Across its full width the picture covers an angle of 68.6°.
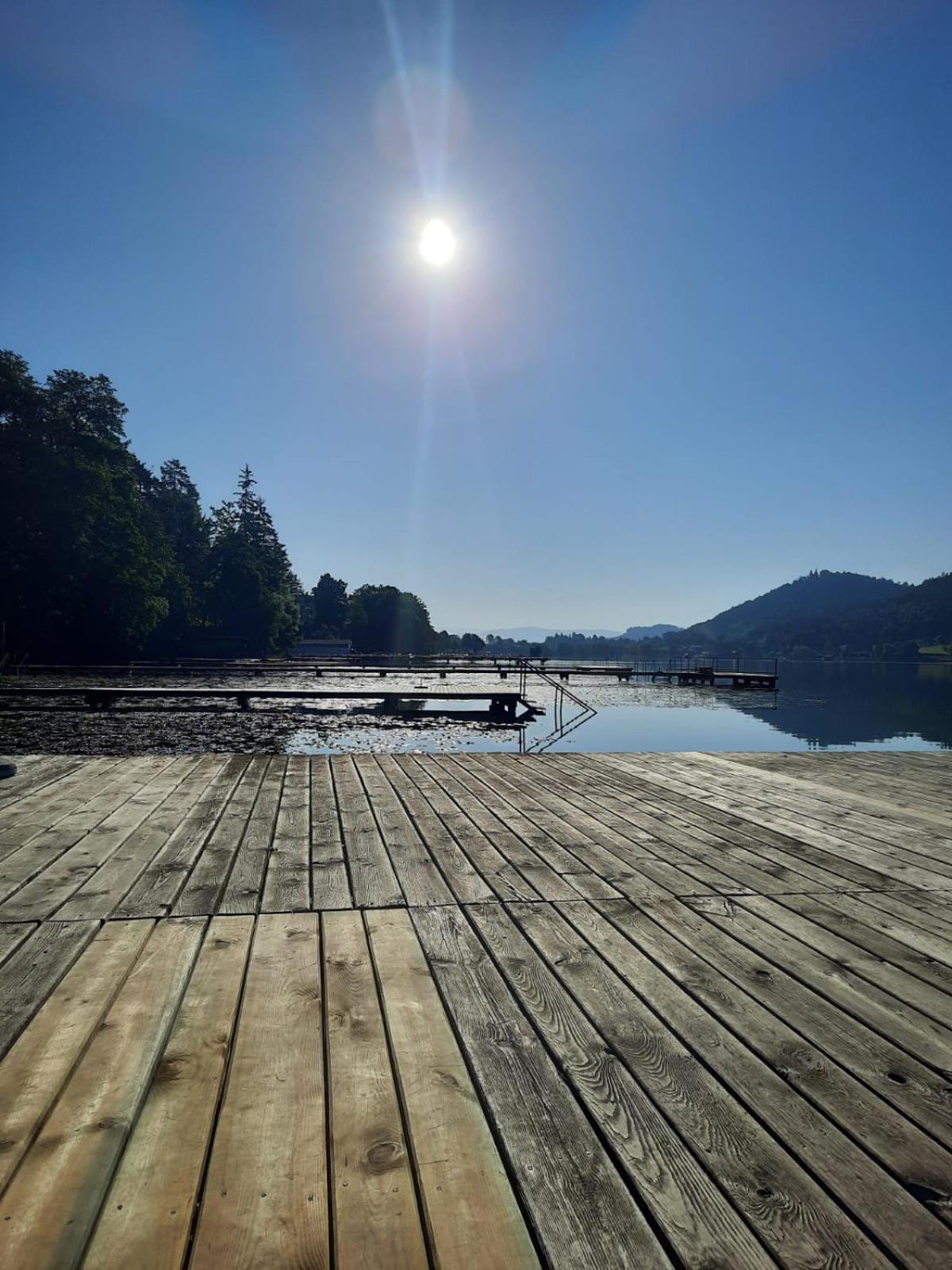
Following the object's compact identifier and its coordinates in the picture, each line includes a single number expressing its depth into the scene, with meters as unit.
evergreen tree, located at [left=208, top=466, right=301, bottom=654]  44.78
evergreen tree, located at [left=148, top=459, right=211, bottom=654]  38.81
